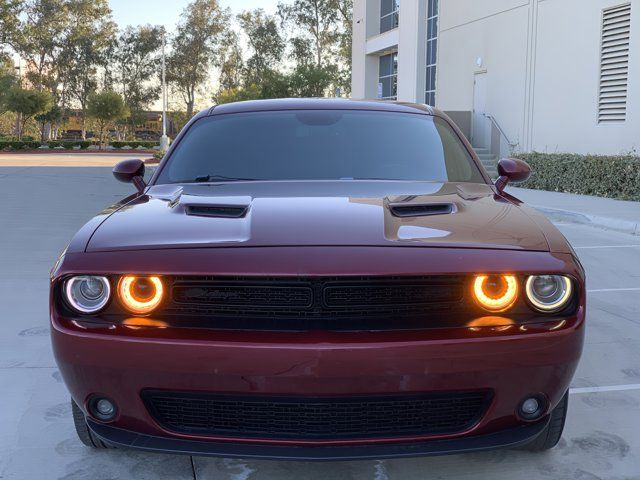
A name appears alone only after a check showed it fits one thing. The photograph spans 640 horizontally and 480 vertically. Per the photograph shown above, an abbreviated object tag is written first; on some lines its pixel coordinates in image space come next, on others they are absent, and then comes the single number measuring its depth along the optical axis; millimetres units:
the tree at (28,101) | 53438
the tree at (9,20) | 57312
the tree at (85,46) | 64625
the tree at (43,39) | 61094
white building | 16500
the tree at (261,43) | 63125
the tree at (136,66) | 68500
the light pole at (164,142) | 41553
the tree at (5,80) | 55812
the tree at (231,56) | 65938
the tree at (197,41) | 65125
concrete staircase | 21766
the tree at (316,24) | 59531
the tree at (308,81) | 49391
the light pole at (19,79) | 58875
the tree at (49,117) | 60031
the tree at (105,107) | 54906
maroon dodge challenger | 2352
